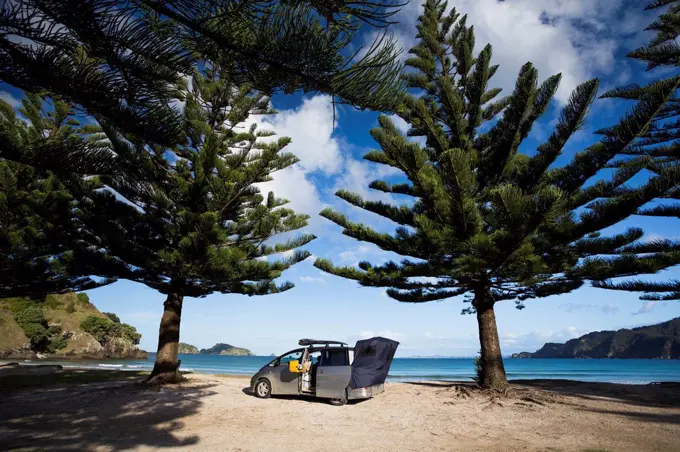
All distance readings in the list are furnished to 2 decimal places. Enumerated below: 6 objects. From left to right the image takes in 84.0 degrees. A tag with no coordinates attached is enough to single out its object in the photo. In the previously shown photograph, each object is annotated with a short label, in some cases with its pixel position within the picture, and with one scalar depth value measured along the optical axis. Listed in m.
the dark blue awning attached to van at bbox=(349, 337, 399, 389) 7.70
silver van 7.53
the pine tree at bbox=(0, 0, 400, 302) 2.02
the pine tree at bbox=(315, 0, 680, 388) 7.05
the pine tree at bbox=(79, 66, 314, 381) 9.45
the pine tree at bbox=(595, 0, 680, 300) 9.10
